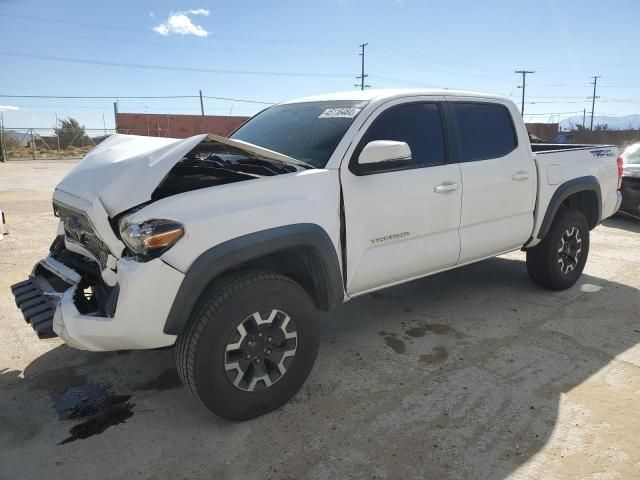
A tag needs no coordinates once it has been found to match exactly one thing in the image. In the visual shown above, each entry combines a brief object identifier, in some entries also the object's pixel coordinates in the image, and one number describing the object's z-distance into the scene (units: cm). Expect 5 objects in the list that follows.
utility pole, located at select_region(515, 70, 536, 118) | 7011
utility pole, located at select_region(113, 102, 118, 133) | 3261
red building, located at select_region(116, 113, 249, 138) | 3381
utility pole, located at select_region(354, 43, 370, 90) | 6400
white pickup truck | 258
